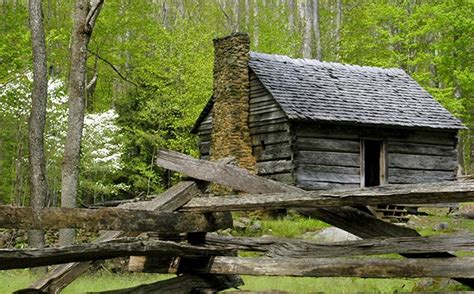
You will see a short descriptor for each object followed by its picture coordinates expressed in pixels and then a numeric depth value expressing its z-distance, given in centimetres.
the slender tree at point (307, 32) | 3387
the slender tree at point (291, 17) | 4383
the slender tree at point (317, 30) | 3677
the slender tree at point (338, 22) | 3987
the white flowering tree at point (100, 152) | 2592
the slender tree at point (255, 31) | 4387
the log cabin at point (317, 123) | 1967
